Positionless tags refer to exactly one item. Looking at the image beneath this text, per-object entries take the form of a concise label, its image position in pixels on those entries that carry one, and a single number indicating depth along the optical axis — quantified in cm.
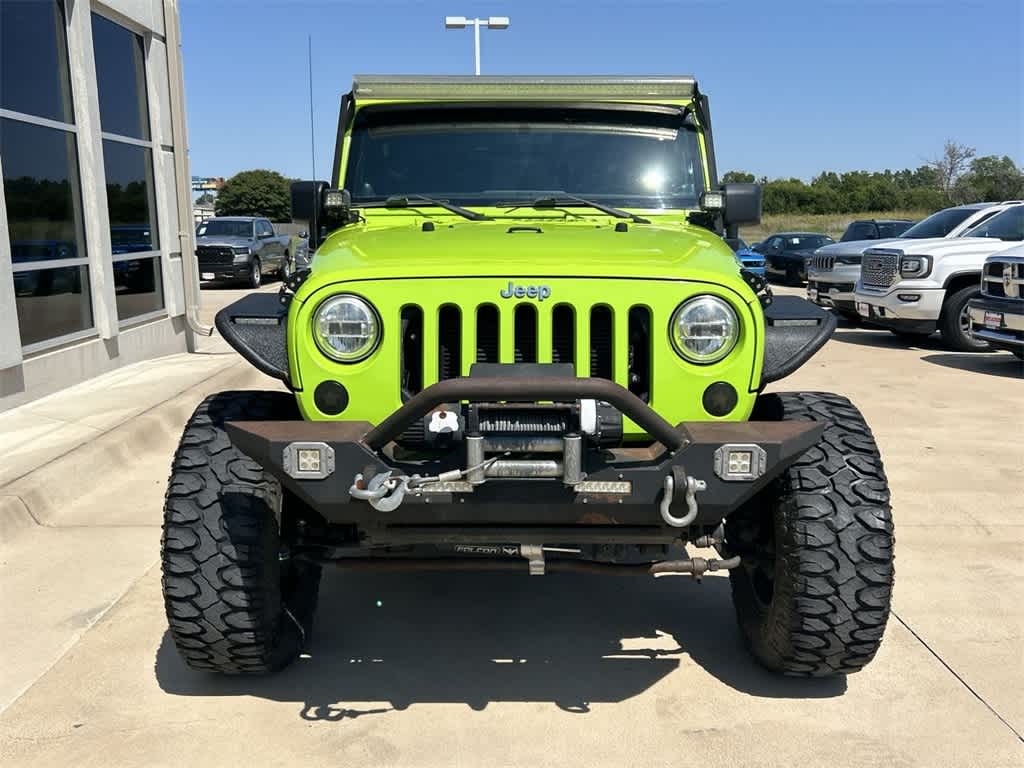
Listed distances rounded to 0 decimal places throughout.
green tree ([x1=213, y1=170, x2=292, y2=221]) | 5909
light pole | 2301
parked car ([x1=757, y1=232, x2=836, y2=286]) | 2228
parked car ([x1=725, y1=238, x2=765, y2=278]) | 1878
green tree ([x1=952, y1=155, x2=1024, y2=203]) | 4425
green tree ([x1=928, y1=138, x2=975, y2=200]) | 5472
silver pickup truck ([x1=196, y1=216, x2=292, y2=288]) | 2172
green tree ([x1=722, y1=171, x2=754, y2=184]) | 5503
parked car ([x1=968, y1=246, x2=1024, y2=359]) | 980
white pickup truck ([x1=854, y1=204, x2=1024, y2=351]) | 1169
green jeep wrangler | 262
